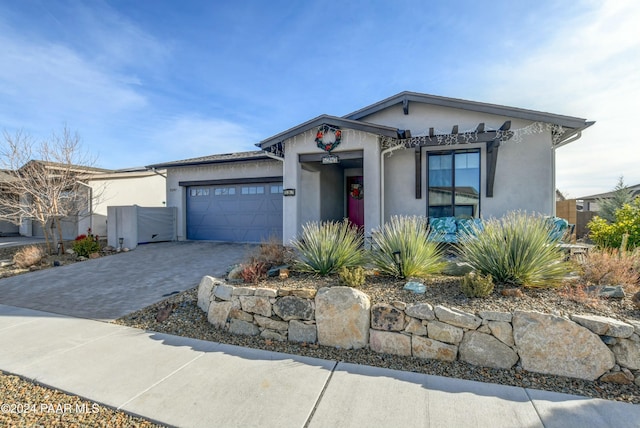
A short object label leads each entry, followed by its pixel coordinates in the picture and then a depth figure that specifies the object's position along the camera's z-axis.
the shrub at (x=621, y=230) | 6.67
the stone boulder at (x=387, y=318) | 3.89
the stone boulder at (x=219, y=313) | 4.73
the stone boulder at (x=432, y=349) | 3.63
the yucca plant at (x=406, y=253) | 4.89
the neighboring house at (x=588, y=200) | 23.77
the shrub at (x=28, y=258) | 9.38
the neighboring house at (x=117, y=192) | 14.25
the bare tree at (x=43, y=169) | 10.88
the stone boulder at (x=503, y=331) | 3.49
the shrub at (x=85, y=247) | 10.59
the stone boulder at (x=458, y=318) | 3.59
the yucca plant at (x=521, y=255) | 4.25
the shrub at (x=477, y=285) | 3.96
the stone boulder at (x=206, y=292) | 5.08
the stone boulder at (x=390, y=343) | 3.81
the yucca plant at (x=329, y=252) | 5.22
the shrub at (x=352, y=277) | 4.54
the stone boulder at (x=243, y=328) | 4.54
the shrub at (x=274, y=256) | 6.04
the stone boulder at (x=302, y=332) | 4.23
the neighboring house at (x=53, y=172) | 10.95
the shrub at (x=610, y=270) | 4.20
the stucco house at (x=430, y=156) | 8.11
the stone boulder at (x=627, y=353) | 3.13
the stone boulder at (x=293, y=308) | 4.30
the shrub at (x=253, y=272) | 5.07
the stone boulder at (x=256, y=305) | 4.50
